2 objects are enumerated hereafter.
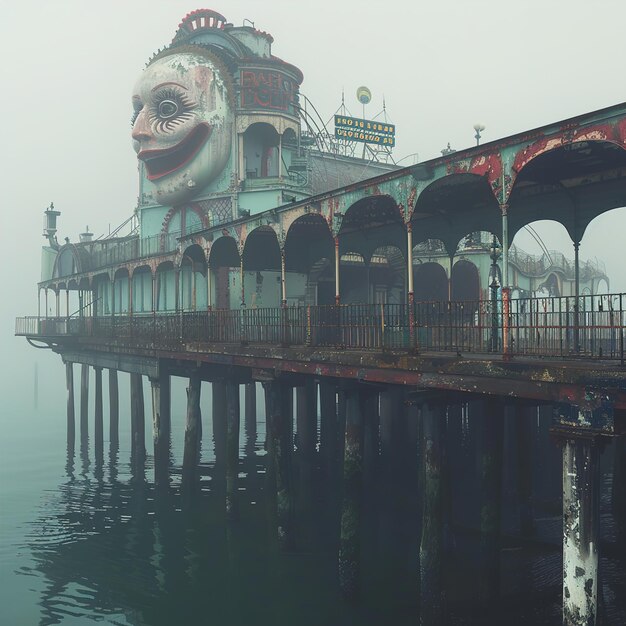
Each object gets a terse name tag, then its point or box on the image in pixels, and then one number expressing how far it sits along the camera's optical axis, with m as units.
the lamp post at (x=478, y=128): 21.20
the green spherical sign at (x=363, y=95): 39.12
